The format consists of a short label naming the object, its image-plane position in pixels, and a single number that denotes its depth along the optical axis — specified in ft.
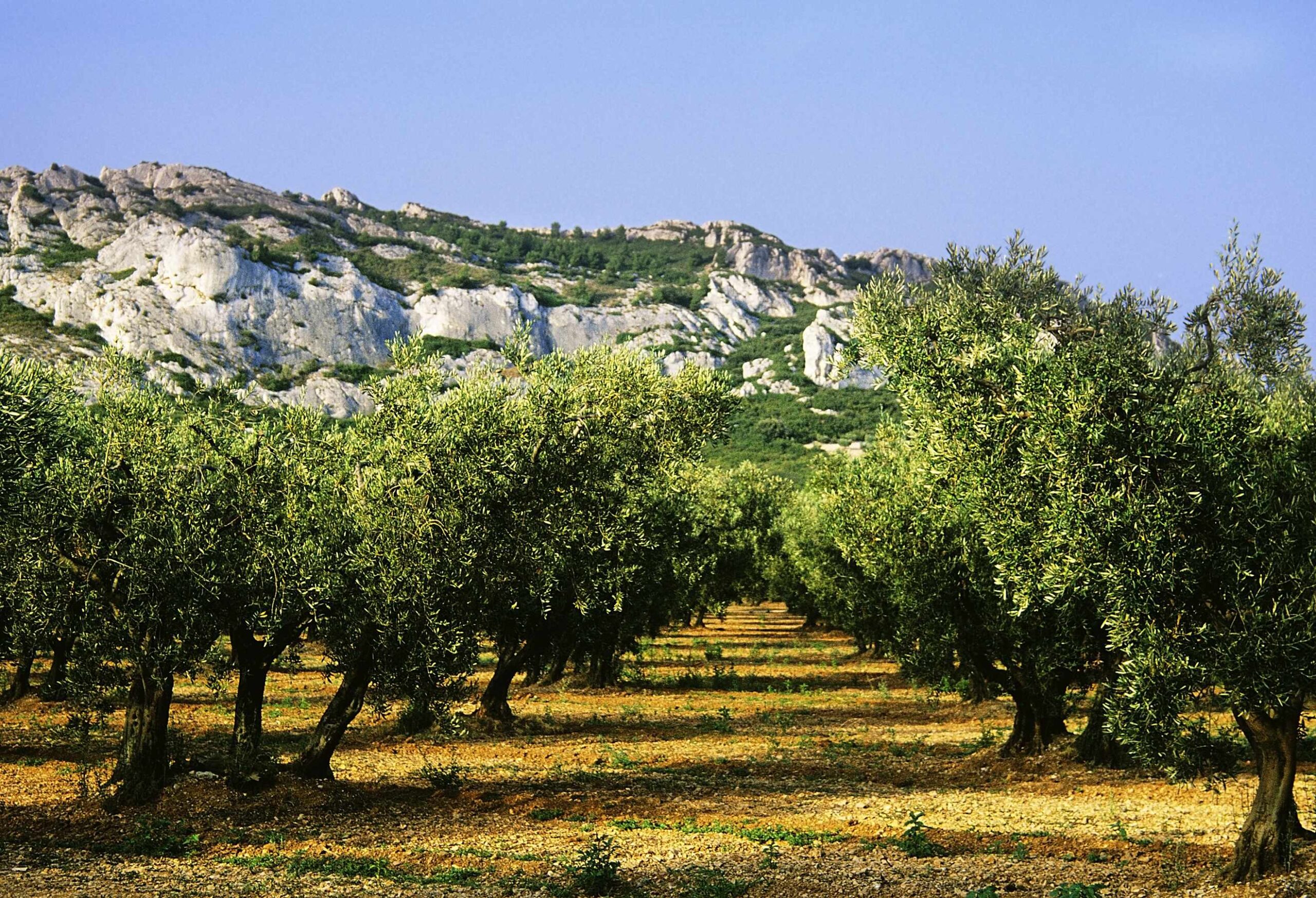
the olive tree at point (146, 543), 52.75
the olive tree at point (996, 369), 44.68
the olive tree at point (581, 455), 59.36
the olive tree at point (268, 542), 54.70
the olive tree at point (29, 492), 47.98
